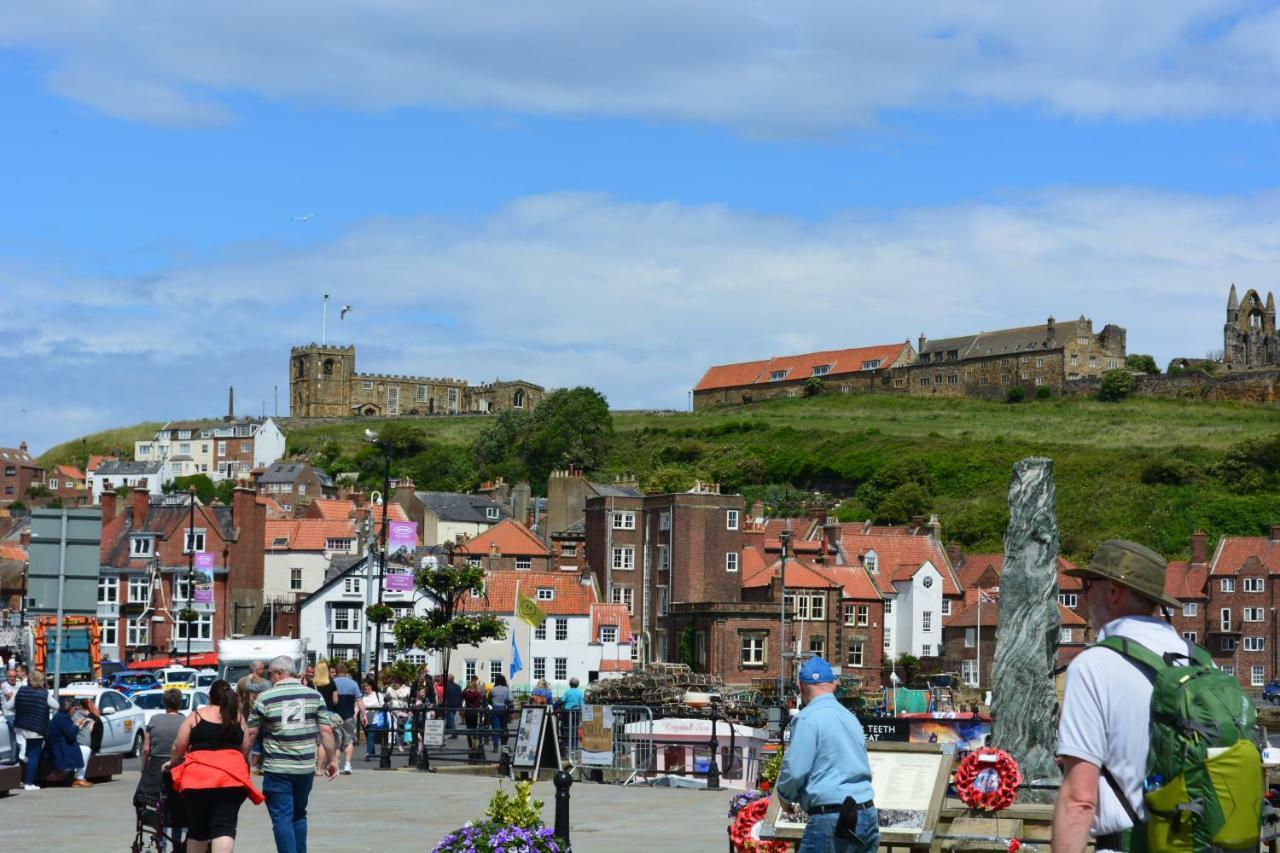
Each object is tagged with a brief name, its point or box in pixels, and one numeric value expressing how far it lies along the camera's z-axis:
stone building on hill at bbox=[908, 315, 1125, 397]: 161.25
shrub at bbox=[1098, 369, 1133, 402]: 155.25
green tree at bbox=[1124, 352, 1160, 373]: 161.38
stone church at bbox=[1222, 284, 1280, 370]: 169.62
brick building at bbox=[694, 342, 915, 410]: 172.75
